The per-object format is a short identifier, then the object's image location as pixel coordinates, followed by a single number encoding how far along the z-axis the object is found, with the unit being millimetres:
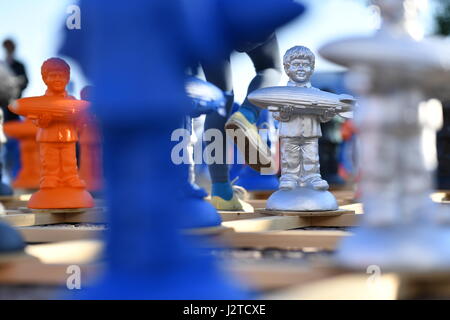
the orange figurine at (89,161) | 4421
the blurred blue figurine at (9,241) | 2682
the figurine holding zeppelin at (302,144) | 3520
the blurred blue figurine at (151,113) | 1887
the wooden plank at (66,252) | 2830
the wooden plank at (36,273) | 2532
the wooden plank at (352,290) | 1996
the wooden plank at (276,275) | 2242
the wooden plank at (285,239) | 2997
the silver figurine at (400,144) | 1832
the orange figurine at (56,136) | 3735
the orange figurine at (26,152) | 4972
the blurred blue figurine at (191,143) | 2786
